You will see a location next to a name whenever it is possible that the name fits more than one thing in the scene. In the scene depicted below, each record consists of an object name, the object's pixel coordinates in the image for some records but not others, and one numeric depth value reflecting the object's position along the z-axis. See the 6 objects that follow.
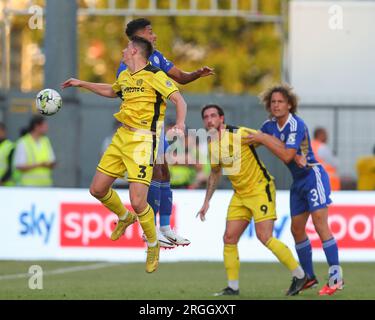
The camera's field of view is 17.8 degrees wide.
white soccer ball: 12.27
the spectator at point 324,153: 20.44
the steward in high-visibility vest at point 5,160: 19.83
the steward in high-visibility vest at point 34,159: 19.75
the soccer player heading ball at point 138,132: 12.29
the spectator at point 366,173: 21.11
